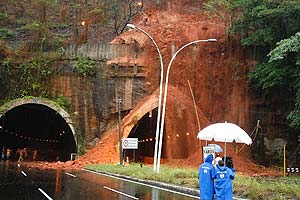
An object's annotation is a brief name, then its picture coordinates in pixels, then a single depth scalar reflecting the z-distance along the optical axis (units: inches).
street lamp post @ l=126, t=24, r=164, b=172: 816.9
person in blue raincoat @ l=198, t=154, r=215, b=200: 364.2
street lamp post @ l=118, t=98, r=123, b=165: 1134.4
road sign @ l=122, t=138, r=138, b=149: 1130.0
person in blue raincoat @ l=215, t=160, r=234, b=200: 364.2
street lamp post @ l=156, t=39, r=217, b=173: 834.5
